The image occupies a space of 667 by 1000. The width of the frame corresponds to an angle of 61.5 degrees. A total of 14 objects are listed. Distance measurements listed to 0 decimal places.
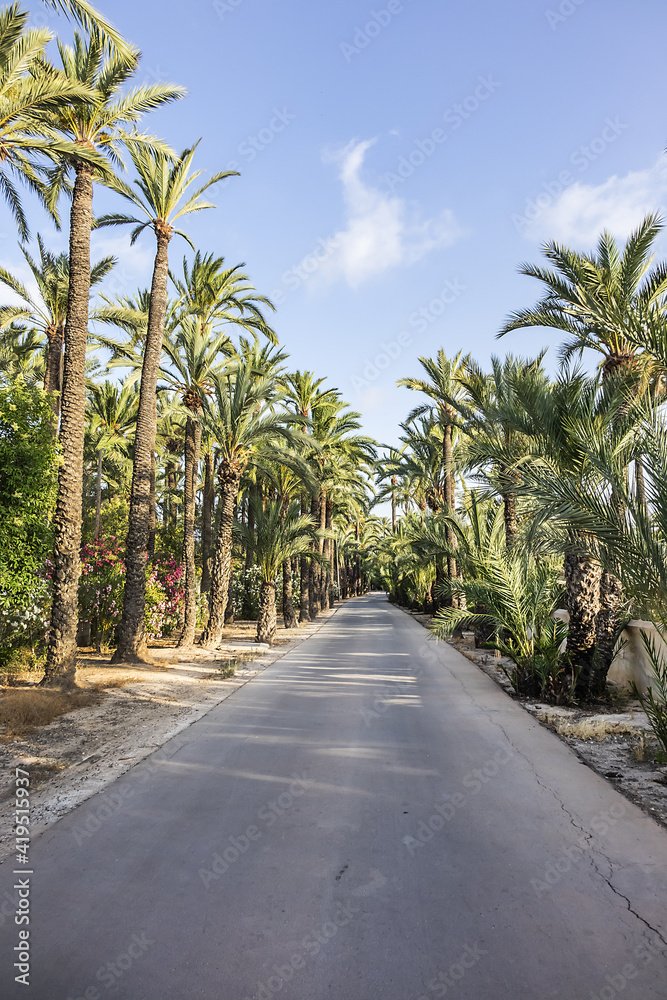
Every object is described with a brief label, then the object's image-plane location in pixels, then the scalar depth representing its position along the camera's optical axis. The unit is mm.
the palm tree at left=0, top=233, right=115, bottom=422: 17109
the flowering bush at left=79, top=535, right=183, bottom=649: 13578
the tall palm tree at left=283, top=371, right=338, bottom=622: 26125
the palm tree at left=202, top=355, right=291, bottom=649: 15891
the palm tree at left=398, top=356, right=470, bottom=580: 22844
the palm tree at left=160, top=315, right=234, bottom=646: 15570
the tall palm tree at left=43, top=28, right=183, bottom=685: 9383
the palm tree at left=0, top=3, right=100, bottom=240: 8711
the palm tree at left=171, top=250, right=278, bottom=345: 16797
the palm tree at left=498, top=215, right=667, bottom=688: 9672
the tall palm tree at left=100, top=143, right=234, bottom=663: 12438
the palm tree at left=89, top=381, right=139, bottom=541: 28203
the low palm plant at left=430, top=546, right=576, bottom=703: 9242
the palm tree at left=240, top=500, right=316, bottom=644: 17781
